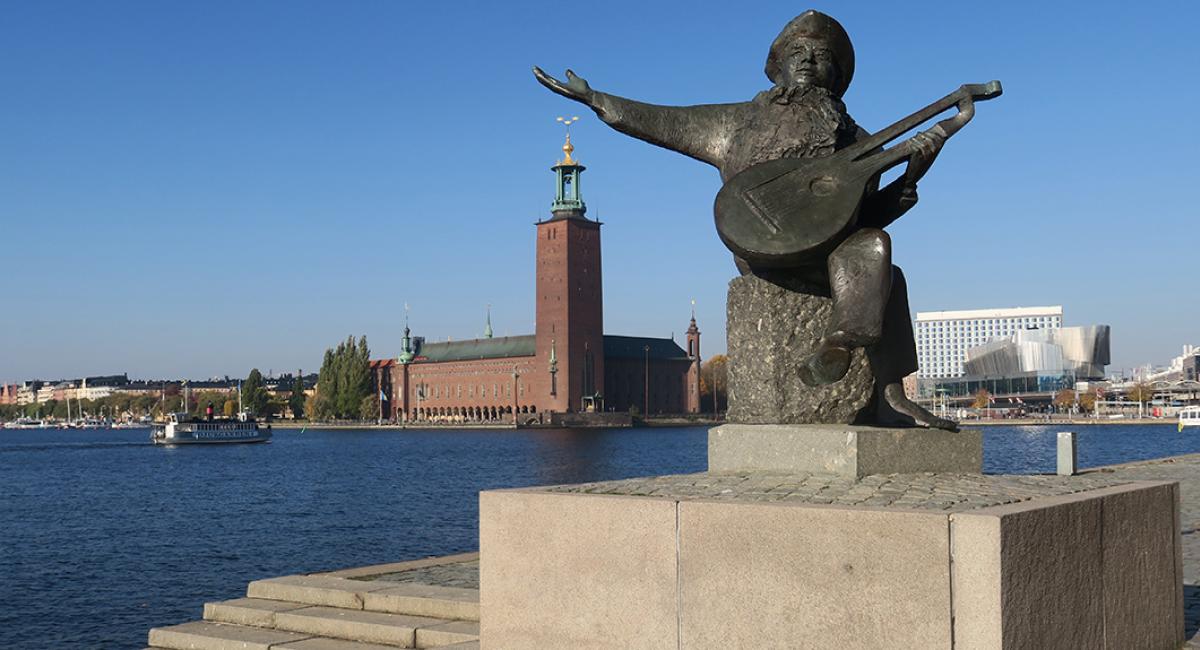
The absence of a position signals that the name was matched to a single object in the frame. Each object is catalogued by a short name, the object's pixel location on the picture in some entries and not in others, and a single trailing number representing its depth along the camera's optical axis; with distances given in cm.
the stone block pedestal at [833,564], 413
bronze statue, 558
